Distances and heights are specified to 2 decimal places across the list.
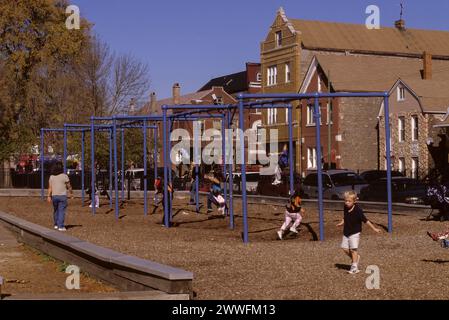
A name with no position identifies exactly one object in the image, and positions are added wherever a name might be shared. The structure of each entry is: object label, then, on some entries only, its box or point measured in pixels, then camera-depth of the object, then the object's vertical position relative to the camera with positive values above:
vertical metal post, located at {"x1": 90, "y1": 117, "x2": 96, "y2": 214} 28.64 +0.16
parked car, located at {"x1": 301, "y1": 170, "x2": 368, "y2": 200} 33.03 -0.66
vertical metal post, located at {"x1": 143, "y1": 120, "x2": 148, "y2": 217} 26.92 -0.64
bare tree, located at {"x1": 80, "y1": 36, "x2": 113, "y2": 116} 54.72 +6.32
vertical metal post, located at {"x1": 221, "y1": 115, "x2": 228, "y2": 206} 24.45 +0.66
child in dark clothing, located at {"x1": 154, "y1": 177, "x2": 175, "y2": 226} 28.77 -0.54
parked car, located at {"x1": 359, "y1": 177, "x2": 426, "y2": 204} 29.08 -0.89
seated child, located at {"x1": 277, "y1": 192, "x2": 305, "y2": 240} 18.58 -1.00
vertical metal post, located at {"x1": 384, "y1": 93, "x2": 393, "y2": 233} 19.31 +0.04
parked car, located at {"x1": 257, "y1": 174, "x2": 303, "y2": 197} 35.93 -0.86
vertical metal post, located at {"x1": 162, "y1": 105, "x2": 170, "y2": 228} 22.19 -0.20
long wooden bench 9.78 -1.36
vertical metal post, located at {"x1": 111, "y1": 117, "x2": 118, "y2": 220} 26.59 -0.66
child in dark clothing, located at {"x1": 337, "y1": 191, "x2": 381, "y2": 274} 12.86 -0.92
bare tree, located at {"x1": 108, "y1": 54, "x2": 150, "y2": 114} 56.16 +5.51
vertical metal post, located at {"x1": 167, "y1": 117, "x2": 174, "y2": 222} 22.75 +0.75
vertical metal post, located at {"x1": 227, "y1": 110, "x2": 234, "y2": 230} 20.97 -0.29
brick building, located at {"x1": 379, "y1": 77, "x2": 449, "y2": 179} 51.69 +2.61
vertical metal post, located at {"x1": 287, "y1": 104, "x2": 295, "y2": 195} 21.71 +0.46
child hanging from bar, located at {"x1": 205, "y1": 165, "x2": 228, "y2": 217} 25.41 -0.75
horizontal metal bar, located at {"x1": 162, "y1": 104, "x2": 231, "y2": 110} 21.97 +1.71
